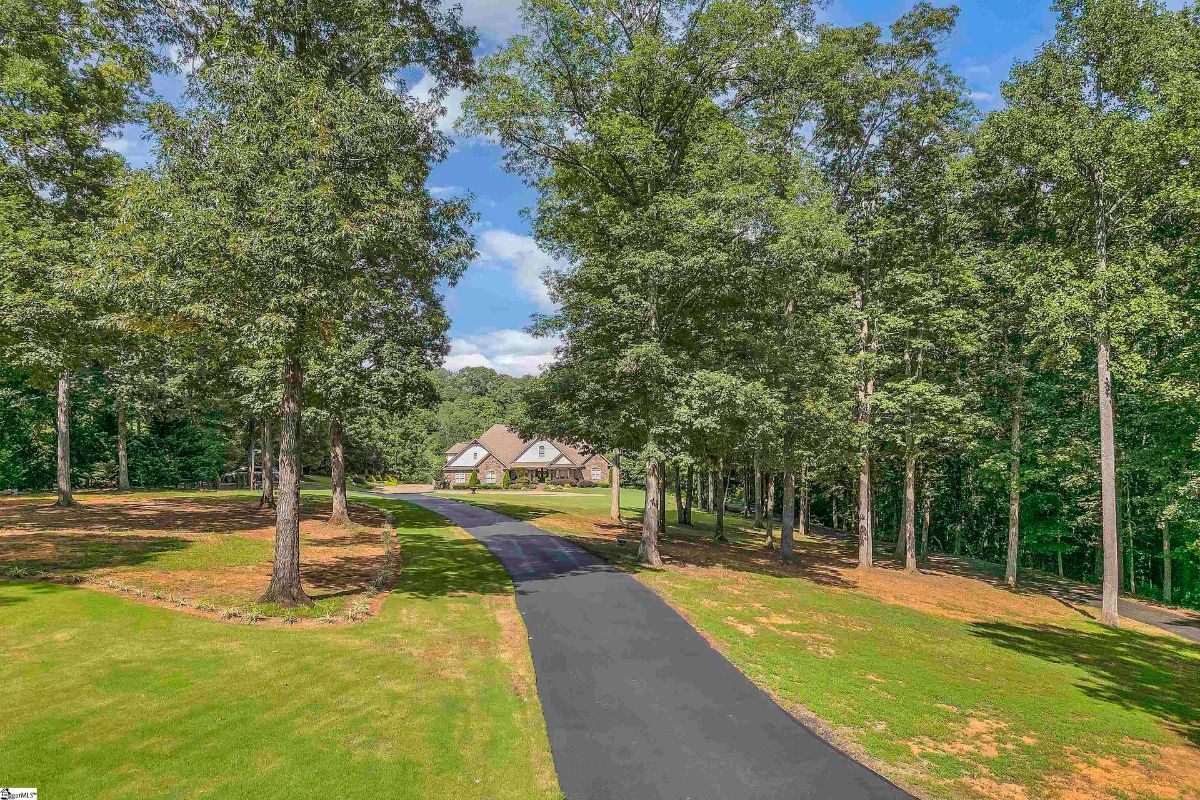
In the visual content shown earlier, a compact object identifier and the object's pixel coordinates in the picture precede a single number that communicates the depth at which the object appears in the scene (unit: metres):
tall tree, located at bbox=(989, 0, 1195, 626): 15.28
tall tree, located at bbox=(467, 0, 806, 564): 16.95
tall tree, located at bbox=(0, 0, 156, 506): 13.98
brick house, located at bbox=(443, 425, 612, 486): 67.62
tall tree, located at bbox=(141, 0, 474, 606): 9.96
